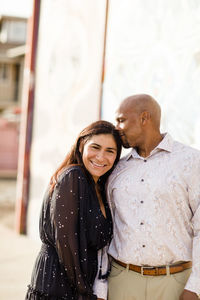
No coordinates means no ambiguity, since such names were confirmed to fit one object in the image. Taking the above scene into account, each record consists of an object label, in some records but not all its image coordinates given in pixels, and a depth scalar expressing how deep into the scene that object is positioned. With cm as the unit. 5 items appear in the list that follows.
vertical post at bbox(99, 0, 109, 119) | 467
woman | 206
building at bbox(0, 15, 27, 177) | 2675
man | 210
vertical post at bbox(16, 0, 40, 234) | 642
